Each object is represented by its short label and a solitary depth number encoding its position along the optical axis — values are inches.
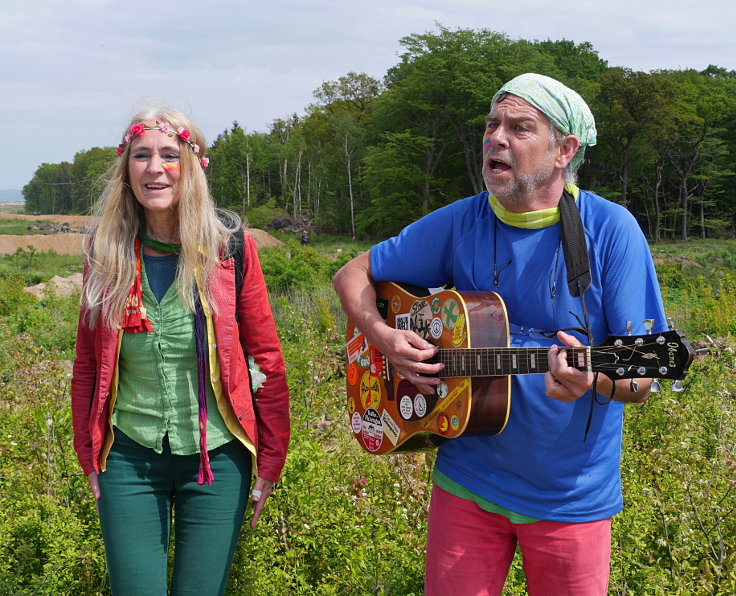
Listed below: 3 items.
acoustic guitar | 79.3
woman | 97.7
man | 86.1
